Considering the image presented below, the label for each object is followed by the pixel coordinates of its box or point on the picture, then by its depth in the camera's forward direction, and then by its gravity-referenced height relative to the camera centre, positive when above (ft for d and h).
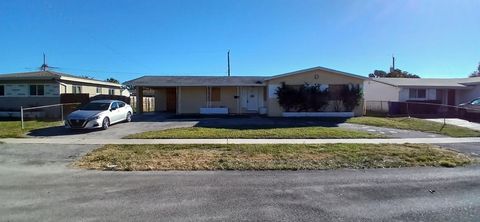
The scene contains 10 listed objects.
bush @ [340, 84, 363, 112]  79.10 +1.33
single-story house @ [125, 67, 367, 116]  80.07 +3.32
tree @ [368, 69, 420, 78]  202.28 +16.38
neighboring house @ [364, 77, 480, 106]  99.14 +3.46
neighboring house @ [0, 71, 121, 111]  86.07 +3.03
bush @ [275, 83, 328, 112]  77.97 +0.88
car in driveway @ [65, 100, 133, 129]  52.03 -2.06
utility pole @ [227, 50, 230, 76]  174.69 +18.91
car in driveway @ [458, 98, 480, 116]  76.95 -1.22
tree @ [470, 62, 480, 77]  241.10 +19.58
